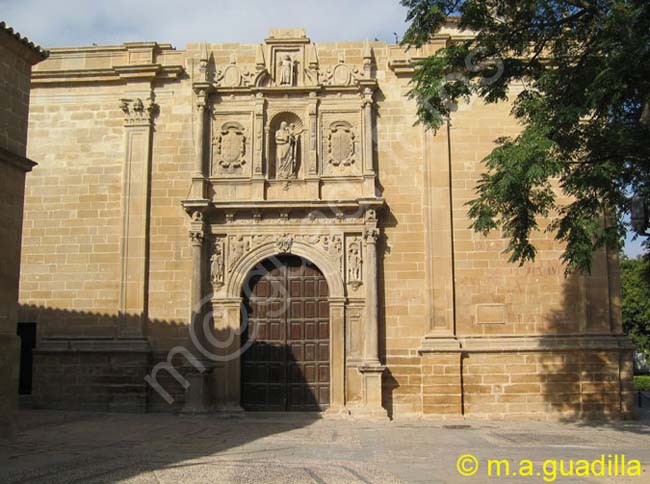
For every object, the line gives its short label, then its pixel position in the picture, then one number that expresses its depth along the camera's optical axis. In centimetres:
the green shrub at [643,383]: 2610
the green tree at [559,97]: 882
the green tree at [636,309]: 3256
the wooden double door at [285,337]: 1441
